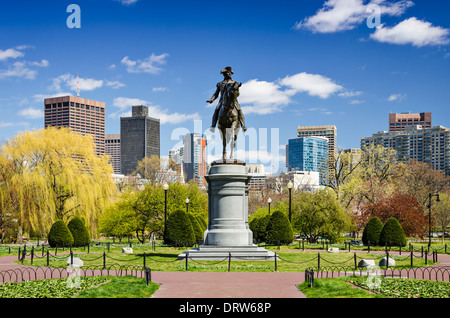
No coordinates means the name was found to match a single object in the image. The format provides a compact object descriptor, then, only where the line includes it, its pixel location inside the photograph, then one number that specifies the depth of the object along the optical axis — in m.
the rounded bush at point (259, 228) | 42.12
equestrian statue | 25.14
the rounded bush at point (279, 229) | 34.16
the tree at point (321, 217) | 43.28
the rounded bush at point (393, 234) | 35.53
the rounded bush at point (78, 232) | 34.97
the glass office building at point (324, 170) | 67.54
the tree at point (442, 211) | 69.69
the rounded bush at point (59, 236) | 33.35
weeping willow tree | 40.88
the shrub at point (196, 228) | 39.47
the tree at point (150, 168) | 86.84
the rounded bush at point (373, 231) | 37.22
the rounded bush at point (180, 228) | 33.88
